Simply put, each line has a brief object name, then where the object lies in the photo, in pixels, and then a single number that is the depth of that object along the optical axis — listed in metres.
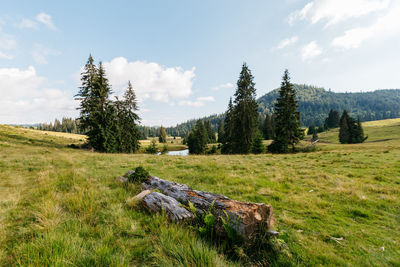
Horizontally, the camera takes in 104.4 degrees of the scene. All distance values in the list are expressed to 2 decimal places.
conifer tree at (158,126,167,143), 100.25
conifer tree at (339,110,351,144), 57.55
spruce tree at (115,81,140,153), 35.16
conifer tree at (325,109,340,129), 95.50
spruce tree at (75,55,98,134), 25.89
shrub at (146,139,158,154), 46.74
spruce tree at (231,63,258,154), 28.42
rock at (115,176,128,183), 7.23
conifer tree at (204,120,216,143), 93.82
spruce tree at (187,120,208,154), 53.55
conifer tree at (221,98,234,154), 40.09
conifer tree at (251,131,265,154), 34.30
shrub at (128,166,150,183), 6.86
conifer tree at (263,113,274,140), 78.06
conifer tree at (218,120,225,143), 88.00
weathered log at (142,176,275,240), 3.31
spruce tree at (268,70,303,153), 28.36
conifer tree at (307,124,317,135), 93.91
